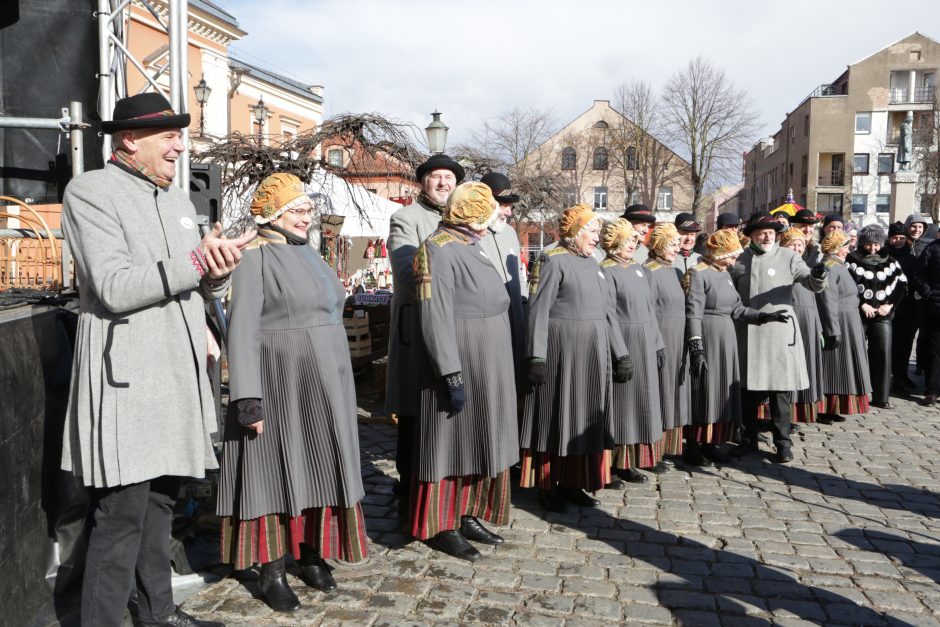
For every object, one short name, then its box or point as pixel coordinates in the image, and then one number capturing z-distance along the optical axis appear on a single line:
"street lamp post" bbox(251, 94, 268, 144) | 17.11
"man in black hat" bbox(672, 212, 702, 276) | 7.02
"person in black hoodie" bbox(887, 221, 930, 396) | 9.55
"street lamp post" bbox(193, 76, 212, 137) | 16.76
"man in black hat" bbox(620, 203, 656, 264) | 6.26
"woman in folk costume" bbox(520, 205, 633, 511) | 5.11
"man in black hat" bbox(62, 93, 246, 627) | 2.69
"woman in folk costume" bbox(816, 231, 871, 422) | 7.96
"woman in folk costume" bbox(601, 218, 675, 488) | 5.46
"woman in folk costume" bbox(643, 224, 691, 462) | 6.09
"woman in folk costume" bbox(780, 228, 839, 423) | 7.36
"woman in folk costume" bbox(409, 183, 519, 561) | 4.18
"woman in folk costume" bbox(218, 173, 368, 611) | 3.55
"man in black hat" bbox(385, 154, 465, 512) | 4.77
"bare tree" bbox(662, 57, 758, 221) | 45.62
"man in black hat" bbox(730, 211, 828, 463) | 6.43
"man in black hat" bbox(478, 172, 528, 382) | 5.25
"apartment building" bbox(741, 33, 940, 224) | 52.62
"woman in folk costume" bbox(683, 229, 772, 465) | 6.27
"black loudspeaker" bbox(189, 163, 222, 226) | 5.07
